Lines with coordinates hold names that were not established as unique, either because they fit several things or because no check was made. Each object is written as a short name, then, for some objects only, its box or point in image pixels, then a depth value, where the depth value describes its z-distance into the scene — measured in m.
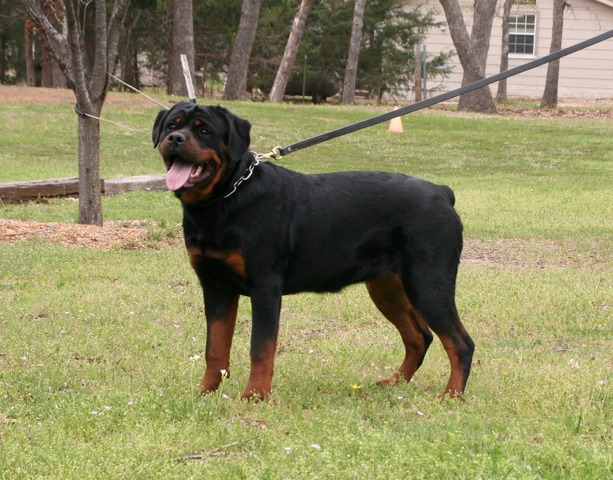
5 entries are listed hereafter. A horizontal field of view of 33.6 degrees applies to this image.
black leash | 6.52
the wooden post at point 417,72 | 39.00
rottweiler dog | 5.55
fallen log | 15.73
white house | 46.19
